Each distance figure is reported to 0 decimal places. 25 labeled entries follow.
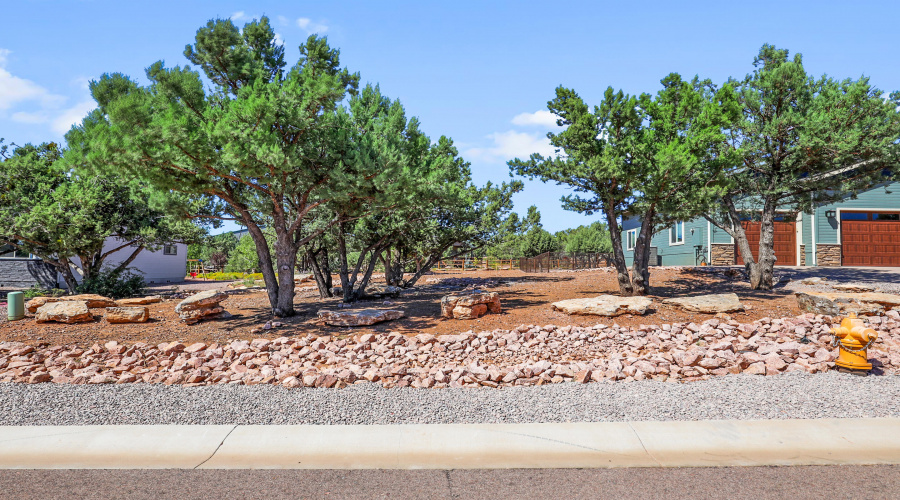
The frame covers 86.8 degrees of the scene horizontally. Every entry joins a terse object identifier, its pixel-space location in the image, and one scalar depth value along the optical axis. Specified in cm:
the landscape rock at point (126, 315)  969
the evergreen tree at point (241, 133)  790
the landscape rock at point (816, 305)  894
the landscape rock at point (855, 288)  1127
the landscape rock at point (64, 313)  981
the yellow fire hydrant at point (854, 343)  589
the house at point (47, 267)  2097
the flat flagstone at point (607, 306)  932
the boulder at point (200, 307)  975
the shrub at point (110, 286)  1517
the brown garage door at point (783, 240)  2305
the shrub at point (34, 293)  1567
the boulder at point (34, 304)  1125
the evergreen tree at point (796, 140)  1187
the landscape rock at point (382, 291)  1392
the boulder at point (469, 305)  939
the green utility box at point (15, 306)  1019
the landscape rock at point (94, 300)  1172
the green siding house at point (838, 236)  2259
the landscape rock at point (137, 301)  1208
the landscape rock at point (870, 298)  908
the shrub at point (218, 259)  4872
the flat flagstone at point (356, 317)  917
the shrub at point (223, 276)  3364
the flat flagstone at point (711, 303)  935
